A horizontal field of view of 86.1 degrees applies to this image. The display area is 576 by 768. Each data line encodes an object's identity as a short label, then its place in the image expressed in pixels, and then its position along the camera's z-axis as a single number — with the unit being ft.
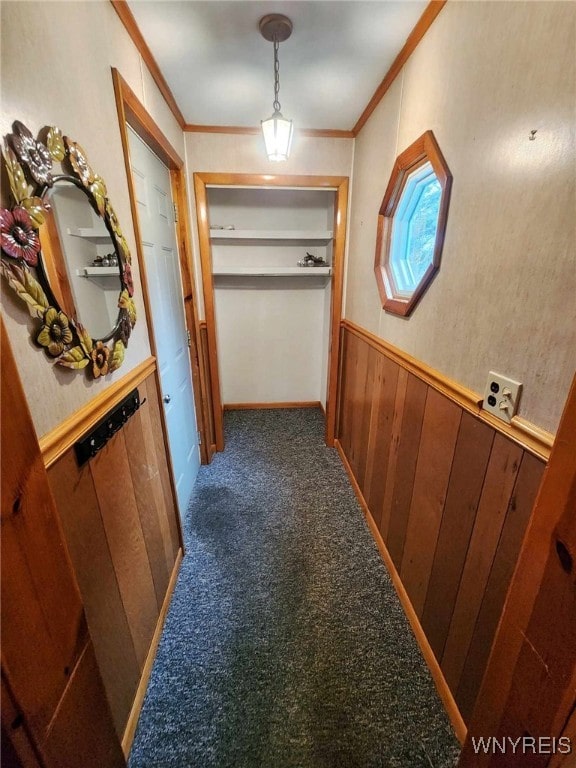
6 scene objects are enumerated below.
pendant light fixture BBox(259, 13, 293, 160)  4.03
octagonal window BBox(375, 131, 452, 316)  3.72
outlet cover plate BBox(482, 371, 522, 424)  2.63
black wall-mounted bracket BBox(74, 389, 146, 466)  2.66
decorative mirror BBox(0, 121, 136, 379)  2.04
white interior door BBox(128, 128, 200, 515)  5.06
